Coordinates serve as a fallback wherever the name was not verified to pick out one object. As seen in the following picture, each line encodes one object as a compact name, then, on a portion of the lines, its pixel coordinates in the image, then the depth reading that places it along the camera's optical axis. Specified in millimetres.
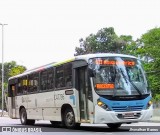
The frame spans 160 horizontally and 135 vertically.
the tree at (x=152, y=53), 39781
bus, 13984
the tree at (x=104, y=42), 57869
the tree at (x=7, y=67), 80875
